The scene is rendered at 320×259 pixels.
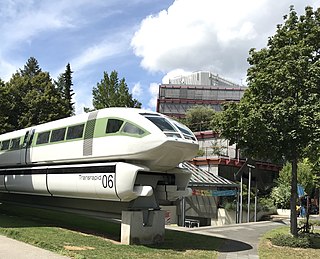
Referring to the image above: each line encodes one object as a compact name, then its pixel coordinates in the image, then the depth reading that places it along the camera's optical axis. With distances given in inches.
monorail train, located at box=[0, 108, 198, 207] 420.6
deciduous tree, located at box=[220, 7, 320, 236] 447.3
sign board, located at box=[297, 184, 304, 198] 700.9
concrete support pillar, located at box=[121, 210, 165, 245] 421.0
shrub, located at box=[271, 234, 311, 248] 452.5
